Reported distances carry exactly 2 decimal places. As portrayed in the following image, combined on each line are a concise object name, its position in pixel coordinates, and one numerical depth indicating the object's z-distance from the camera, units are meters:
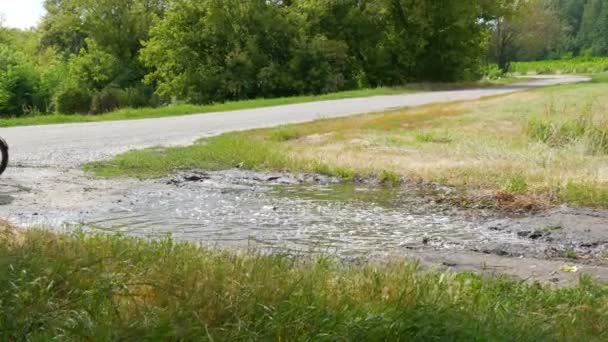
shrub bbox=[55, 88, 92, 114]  47.41
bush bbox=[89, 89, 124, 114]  46.47
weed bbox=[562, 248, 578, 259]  7.66
